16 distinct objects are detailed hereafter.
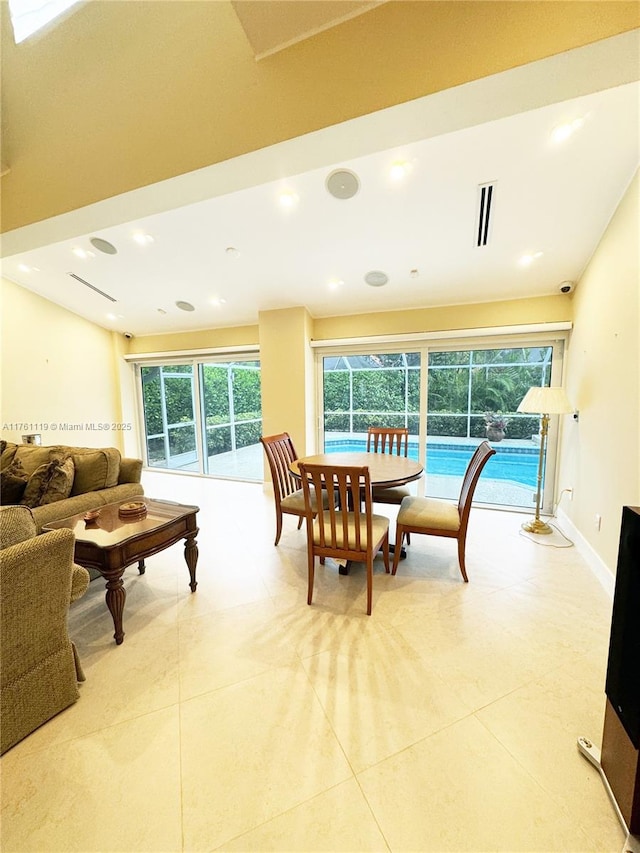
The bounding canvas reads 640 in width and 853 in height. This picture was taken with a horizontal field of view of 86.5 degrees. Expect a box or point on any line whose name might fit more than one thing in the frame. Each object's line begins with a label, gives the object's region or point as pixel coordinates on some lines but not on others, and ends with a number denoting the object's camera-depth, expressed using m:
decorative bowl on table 2.19
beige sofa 2.45
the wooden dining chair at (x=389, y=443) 3.09
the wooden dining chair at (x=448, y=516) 2.28
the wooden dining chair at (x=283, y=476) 2.81
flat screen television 1.04
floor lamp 2.94
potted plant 3.99
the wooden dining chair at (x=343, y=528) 1.94
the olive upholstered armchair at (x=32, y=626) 1.28
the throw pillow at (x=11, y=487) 2.40
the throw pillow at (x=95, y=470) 2.72
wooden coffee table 1.83
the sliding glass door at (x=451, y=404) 3.89
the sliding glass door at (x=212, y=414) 5.53
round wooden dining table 2.40
